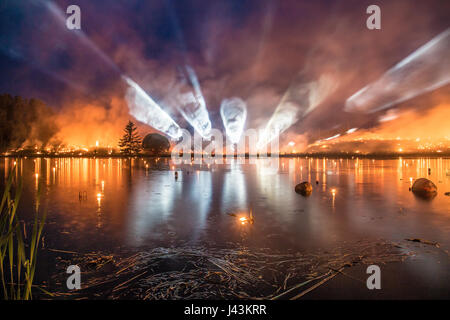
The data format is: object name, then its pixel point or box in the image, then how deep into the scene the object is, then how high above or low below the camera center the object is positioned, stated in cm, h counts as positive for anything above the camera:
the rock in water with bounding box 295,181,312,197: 2391 -242
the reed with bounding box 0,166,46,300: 452 -294
